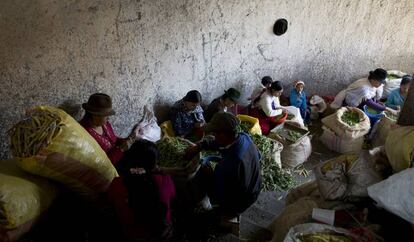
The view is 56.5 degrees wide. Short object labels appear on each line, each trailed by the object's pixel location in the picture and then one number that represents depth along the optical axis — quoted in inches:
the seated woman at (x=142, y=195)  118.9
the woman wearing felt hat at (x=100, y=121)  158.4
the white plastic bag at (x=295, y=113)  236.4
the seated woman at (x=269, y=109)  227.0
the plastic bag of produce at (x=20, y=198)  110.0
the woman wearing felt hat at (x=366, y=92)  249.1
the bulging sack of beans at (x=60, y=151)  117.3
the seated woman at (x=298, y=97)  253.1
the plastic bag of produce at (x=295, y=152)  215.9
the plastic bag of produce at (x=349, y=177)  106.3
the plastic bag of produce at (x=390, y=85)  285.9
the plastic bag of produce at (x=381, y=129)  229.8
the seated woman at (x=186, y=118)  207.6
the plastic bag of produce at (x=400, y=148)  94.6
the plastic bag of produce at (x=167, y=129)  209.9
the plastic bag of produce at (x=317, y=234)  93.2
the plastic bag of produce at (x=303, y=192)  135.9
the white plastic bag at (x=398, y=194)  84.2
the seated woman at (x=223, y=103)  210.7
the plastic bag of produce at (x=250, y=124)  211.0
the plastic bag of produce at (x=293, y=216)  117.2
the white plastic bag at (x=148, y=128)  195.8
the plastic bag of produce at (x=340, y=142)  234.6
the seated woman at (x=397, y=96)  251.3
